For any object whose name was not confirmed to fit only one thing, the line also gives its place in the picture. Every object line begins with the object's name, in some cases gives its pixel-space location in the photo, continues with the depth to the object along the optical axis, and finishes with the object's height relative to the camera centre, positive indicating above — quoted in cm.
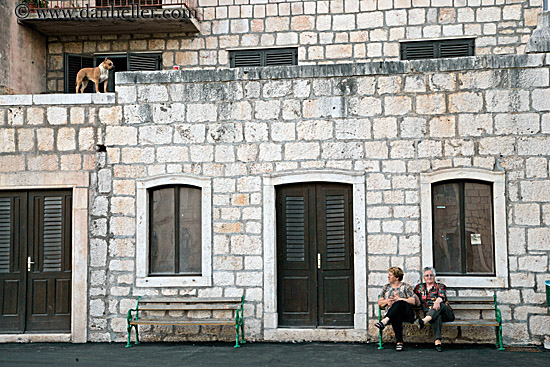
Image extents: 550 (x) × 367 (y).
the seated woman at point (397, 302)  916 -96
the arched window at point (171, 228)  1012 +11
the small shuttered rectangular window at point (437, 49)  1316 +372
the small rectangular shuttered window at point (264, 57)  1365 +370
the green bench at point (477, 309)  922 -109
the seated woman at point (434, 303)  909 -98
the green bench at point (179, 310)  970 -114
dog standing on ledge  1138 +280
